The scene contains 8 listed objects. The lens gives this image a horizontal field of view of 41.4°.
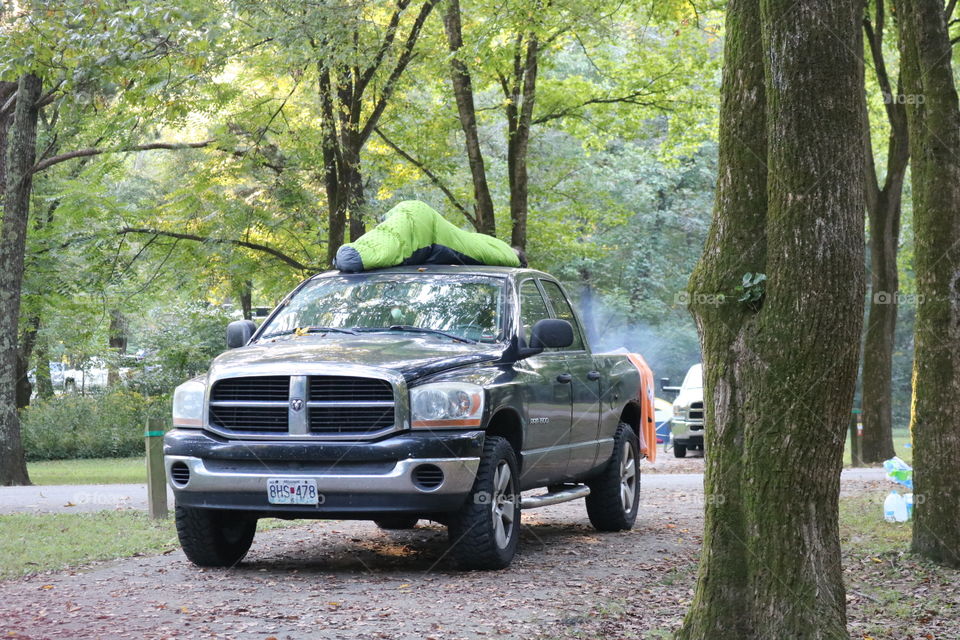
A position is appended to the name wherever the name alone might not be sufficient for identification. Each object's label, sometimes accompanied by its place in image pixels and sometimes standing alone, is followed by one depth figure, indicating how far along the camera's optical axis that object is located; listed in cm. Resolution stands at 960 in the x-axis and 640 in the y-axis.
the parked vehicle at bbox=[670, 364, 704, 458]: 2909
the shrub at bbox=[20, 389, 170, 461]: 2916
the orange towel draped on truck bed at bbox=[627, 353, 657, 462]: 1207
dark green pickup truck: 806
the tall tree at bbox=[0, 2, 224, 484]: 1238
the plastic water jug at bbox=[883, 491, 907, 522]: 1216
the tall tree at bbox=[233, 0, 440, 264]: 1694
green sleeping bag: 1020
